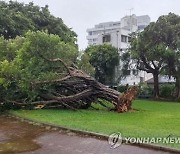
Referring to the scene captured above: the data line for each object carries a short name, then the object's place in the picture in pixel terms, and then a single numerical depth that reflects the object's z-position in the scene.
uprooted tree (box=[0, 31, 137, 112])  9.78
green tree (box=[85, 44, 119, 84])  22.01
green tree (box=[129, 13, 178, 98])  16.80
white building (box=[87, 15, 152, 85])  28.31
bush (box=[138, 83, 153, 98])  19.99
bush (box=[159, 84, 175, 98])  18.95
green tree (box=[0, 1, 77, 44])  15.87
